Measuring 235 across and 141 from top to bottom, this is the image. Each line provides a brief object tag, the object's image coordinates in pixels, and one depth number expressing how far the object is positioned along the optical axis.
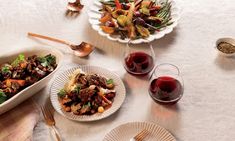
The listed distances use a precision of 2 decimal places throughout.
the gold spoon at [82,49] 1.23
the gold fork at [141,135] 0.95
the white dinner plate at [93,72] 1.01
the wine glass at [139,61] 1.12
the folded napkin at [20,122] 0.98
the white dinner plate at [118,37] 1.24
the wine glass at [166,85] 1.02
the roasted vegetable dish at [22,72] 1.02
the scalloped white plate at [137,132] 0.96
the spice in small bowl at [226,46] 1.20
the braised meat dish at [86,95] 1.02
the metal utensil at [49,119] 0.99
